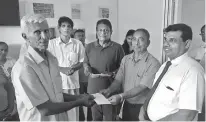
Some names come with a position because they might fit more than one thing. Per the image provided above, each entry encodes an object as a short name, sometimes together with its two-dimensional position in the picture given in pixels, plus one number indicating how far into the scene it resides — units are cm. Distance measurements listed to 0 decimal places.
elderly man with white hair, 108
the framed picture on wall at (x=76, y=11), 366
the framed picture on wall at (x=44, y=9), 325
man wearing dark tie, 119
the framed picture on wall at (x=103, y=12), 403
